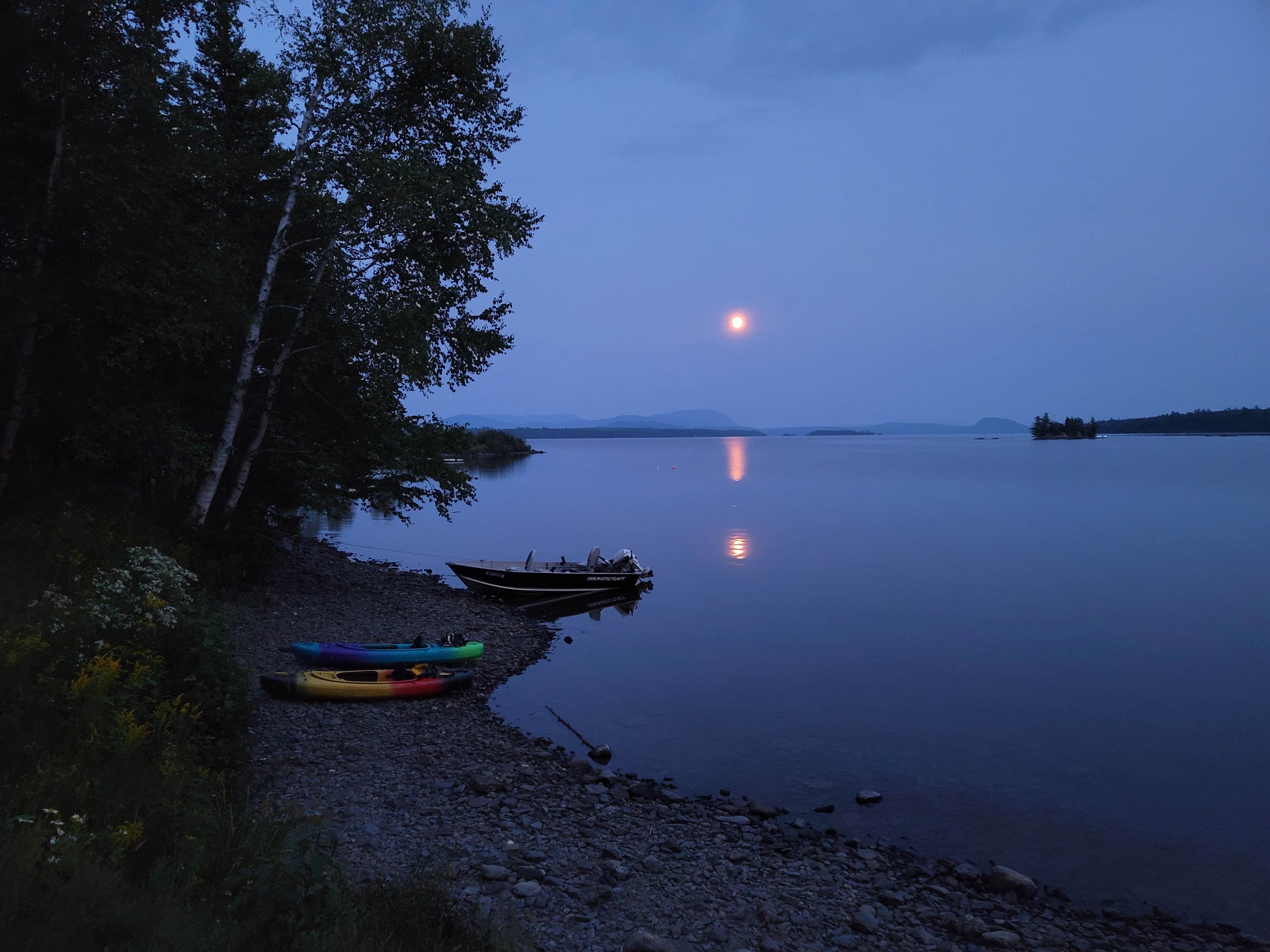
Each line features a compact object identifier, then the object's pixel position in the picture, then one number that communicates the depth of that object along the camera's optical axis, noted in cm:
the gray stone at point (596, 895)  959
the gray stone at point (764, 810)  1349
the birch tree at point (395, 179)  1920
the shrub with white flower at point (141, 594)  1062
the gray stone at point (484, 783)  1274
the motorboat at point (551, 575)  2953
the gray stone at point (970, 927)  1003
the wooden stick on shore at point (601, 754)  1596
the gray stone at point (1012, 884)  1131
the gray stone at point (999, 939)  986
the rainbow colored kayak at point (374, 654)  1788
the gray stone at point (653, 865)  1082
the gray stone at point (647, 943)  857
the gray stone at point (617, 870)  1039
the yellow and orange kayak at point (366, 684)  1597
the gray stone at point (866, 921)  985
